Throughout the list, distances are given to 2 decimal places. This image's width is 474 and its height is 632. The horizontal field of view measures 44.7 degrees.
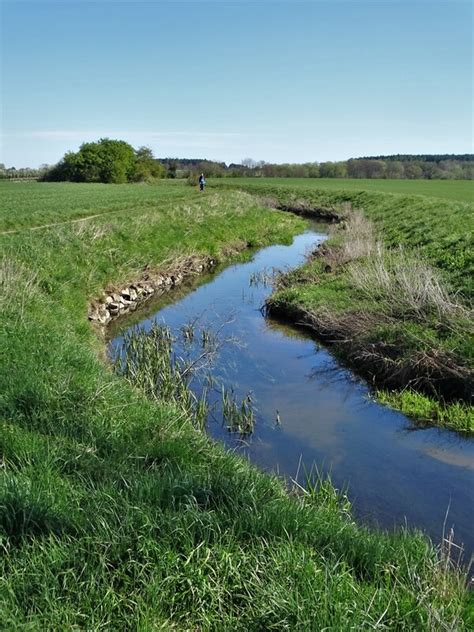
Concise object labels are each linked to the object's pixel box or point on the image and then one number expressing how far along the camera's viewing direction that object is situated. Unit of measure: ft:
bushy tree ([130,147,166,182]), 263.53
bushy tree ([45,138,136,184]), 252.62
